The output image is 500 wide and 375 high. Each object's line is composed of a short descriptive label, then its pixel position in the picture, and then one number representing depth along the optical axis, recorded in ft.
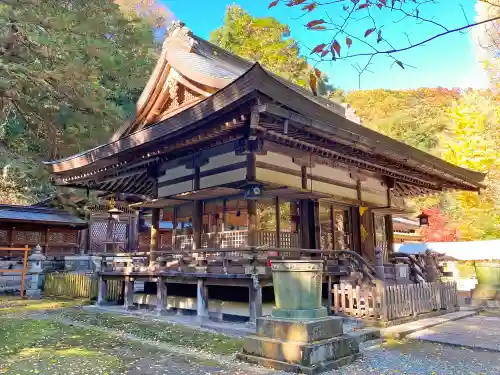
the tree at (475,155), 85.30
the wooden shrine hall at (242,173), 28.66
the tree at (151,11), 119.85
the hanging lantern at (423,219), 60.85
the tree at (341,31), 10.56
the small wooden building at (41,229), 71.67
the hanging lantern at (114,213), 68.31
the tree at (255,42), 104.78
